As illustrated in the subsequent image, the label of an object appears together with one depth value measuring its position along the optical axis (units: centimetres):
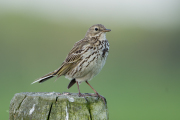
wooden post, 903
